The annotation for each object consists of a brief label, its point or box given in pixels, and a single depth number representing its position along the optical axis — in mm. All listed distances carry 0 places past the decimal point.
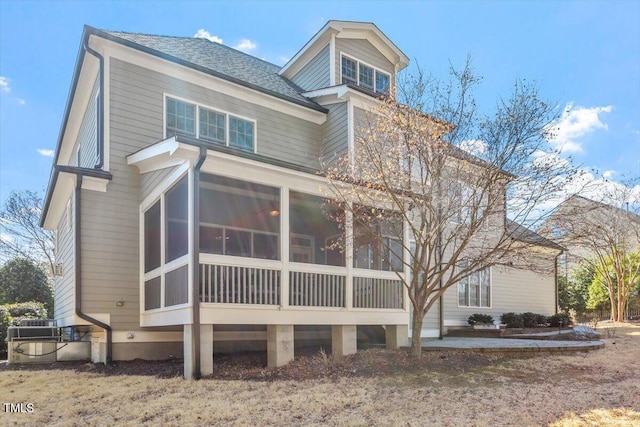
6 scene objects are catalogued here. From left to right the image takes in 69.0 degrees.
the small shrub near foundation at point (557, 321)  16609
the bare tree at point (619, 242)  19391
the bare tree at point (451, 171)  8234
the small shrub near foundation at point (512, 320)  15609
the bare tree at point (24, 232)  24375
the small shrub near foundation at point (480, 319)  14898
